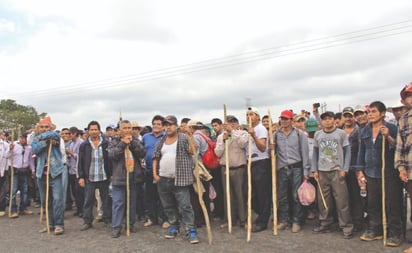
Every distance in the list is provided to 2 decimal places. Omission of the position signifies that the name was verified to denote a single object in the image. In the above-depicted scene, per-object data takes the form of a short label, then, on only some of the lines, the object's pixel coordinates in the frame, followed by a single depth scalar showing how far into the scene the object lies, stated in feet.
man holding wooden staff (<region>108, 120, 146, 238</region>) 21.42
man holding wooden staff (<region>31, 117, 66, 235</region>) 22.34
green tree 141.79
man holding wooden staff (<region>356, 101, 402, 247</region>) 17.65
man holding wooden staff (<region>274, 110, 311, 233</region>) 21.03
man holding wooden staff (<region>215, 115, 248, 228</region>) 21.68
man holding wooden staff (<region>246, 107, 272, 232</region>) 21.24
